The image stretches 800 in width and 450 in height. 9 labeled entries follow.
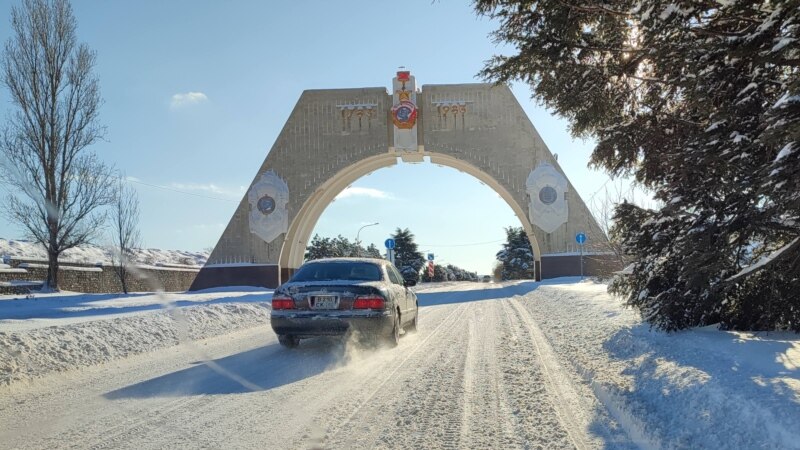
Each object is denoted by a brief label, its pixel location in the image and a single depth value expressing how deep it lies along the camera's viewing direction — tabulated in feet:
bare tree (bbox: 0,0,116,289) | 73.97
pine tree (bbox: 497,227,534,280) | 260.83
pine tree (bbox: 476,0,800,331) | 16.90
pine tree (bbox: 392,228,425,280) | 243.19
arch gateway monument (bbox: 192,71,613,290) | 128.47
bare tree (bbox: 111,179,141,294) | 91.56
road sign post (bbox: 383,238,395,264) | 107.65
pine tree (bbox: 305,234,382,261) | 188.96
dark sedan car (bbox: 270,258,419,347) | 28.22
